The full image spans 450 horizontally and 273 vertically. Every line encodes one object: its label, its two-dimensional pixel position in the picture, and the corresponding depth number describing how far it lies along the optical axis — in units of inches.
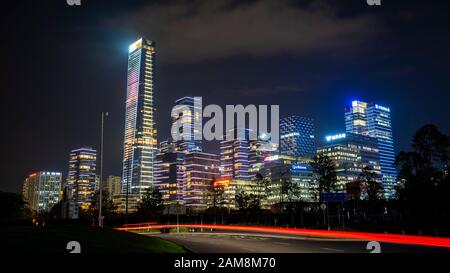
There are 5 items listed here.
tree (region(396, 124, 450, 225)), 2228.1
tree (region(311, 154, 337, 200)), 3622.0
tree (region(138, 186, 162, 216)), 5083.7
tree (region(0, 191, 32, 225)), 2850.1
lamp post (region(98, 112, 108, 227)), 1547.7
